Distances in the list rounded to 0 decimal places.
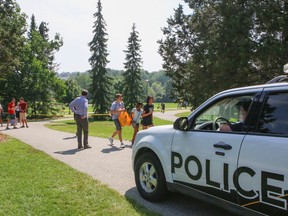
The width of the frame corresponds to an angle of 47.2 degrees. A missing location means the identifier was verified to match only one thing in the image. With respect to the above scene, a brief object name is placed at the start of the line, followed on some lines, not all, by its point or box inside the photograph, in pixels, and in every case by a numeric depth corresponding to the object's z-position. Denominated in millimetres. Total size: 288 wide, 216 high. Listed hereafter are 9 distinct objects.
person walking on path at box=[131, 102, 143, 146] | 12086
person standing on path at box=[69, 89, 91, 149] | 10969
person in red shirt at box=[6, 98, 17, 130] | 21594
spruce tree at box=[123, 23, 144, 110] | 50781
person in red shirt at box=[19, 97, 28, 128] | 20947
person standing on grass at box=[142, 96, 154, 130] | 11594
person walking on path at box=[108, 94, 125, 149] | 11703
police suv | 3479
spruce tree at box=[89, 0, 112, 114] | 45562
